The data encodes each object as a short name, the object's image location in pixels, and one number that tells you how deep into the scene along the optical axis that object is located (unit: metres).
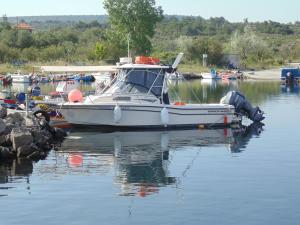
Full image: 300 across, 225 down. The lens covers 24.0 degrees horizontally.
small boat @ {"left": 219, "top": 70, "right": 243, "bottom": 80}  95.81
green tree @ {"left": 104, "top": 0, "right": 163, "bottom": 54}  104.69
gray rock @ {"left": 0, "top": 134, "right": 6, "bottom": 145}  27.52
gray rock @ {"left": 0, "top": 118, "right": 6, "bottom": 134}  28.01
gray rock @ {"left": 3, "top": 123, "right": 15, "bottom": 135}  28.47
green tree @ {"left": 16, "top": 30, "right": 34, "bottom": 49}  111.56
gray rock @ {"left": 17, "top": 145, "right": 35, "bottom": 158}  27.06
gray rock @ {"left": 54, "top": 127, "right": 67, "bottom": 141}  32.85
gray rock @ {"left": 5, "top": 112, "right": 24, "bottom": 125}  31.19
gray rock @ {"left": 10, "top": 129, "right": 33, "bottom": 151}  26.92
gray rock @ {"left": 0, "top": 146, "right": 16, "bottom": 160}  26.58
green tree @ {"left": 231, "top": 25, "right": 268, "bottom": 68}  124.88
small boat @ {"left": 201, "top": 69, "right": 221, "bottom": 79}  93.88
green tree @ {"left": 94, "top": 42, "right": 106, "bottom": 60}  101.69
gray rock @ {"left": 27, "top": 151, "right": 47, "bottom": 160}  27.46
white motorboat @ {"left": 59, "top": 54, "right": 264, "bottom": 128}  35.53
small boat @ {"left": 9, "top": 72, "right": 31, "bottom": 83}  77.38
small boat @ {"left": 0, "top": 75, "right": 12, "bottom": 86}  74.16
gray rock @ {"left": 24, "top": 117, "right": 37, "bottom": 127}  30.81
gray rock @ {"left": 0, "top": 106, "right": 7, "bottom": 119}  31.88
